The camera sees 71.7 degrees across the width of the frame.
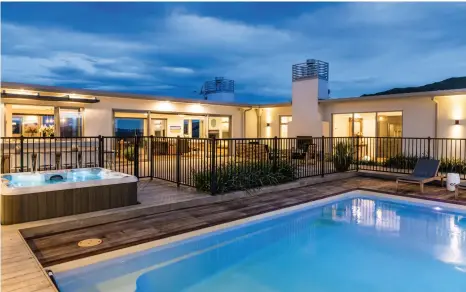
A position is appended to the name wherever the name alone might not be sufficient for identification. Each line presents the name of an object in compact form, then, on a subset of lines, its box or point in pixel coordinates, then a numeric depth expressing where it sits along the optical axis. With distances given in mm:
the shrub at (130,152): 11242
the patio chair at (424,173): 7459
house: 10242
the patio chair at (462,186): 8023
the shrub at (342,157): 10023
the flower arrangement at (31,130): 11052
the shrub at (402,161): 10688
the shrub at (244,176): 6781
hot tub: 4539
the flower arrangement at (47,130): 10414
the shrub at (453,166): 9305
